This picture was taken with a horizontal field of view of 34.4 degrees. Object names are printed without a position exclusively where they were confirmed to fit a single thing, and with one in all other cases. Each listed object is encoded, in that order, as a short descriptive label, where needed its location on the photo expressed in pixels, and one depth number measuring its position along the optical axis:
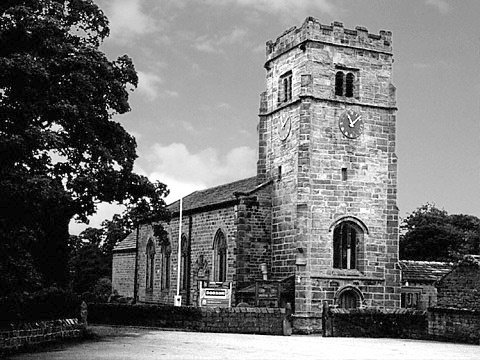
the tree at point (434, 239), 76.25
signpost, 37.16
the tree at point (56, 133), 22.81
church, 41.31
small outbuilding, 47.69
